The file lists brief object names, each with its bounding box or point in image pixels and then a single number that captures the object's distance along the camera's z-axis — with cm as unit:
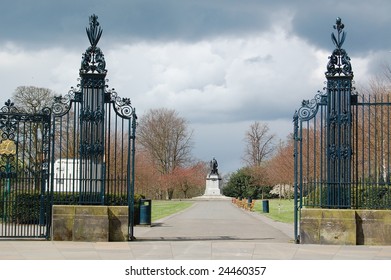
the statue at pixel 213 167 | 8486
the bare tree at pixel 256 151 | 8694
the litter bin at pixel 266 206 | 4062
